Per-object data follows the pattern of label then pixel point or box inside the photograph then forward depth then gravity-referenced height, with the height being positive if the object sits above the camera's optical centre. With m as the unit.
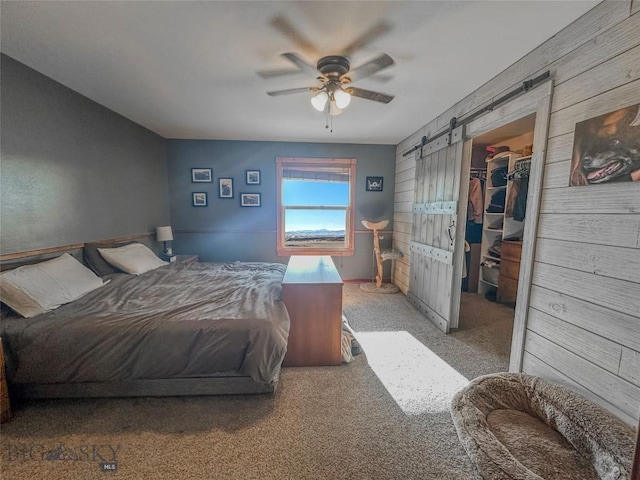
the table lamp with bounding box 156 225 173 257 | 3.98 -0.46
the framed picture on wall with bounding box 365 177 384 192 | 4.63 +0.43
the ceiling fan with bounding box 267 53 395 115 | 1.83 +0.99
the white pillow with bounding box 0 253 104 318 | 1.82 -0.63
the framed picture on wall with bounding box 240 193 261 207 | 4.55 +0.12
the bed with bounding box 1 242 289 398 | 1.65 -0.94
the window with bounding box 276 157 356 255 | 4.57 +0.03
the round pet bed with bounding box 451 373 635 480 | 1.16 -1.12
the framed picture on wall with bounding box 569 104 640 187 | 1.26 +0.33
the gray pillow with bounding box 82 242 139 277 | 2.74 -0.60
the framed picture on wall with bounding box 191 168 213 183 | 4.46 +0.52
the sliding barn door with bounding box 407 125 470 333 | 2.78 -0.22
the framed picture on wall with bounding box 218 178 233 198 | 4.49 +0.32
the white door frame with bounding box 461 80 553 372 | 1.73 +0.14
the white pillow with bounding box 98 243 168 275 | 2.81 -0.61
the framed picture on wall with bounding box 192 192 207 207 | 4.51 +0.11
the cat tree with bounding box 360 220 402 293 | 4.25 -0.78
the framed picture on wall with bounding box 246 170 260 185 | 4.50 +0.50
